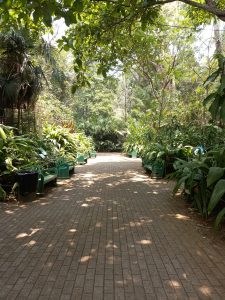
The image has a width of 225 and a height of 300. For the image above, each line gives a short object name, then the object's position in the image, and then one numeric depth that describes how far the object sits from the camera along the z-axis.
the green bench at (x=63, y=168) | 7.34
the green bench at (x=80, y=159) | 11.20
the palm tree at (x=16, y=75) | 7.06
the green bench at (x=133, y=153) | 14.89
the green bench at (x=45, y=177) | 5.28
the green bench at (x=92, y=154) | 14.85
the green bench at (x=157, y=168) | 7.25
